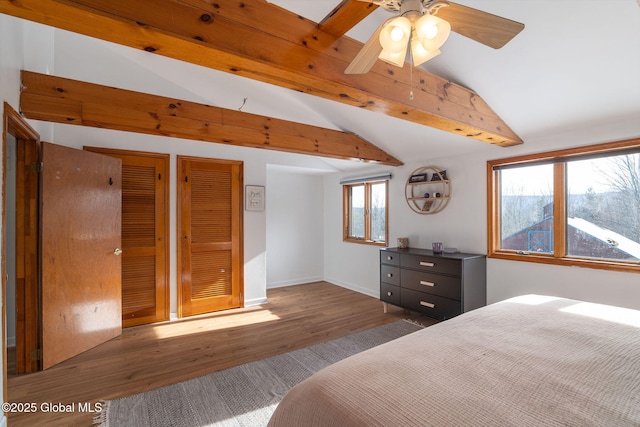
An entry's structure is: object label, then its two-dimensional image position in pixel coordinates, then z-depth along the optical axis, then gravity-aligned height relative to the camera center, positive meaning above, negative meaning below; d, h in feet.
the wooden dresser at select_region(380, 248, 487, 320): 10.12 -2.49
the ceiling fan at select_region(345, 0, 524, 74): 3.99 +2.62
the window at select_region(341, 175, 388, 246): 15.62 +0.16
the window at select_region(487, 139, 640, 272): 8.16 +0.21
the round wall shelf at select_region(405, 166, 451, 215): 12.30 +1.04
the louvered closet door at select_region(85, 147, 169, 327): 11.24 -0.85
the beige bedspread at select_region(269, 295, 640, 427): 2.77 -1.85
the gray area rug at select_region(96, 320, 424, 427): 6.11 -4.19
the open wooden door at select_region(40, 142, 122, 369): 8.34 -1.12
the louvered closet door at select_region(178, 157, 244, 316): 12.27 -0.90
